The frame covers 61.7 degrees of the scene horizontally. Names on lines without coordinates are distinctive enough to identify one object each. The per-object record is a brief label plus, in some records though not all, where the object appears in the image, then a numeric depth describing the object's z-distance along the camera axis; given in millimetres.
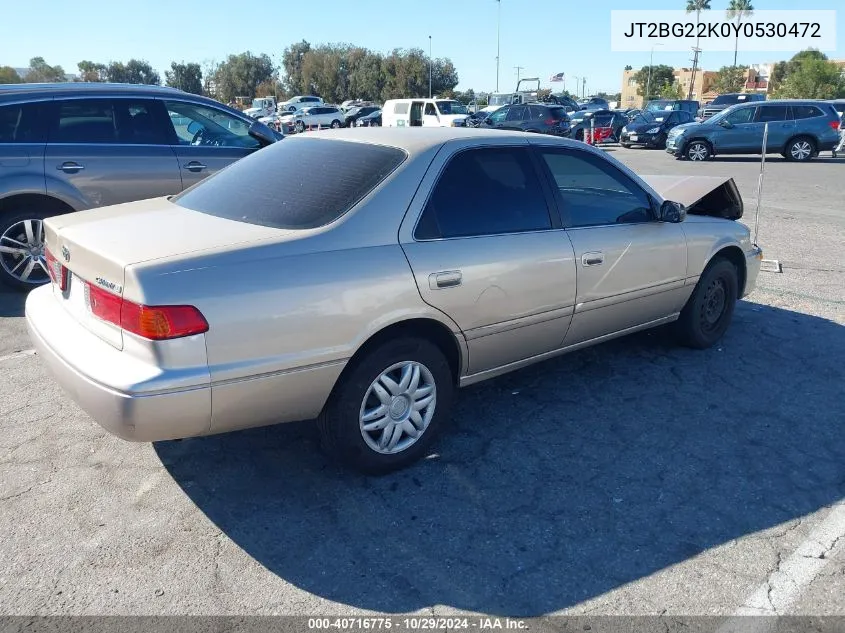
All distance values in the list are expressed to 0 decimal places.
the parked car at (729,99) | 36500
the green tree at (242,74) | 81562
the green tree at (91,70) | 76644
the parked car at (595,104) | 45641
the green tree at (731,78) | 75688
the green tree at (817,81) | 51406
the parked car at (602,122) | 28391
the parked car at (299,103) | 48031
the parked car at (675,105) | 34656
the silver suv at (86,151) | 6145
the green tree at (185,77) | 81750
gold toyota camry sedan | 2783
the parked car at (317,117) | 37969
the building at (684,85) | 86562
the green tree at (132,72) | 79375
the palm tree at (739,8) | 78750
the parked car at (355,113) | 40469
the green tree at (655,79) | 83188
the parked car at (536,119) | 24531
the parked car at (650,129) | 26797
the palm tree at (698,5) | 85812
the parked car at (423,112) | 28609
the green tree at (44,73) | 75062
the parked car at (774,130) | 20422
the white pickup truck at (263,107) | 45344
